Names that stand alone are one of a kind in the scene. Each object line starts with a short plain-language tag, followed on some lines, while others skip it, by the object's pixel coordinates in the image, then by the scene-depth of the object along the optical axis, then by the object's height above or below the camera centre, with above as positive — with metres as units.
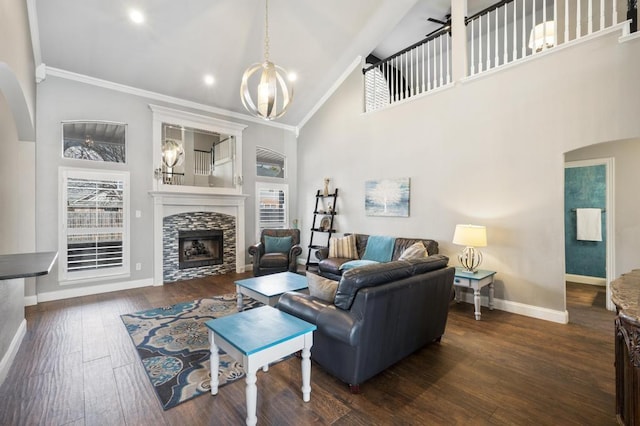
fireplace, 5.85 -0.73
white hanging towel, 5.12 -0.25
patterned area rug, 2.35 -1.37
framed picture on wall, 5.25 +0.28
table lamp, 3.89 -0.40
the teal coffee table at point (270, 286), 3.38 -0.93
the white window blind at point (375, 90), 6.00 +2.51
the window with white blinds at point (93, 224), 4.64 -0.17
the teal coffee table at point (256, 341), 1.81 -0.84
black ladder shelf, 6.56 -0.20
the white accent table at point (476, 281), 3.74 -0.91
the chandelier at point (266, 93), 3.36 +1.41
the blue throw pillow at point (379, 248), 5.10 -0.65
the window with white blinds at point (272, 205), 6.95 +0.18
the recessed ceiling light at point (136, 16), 4.05 +2.78
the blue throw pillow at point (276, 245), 6.13 -0.68
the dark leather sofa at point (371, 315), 2.17 -0.84
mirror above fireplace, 5.52 +1.26
